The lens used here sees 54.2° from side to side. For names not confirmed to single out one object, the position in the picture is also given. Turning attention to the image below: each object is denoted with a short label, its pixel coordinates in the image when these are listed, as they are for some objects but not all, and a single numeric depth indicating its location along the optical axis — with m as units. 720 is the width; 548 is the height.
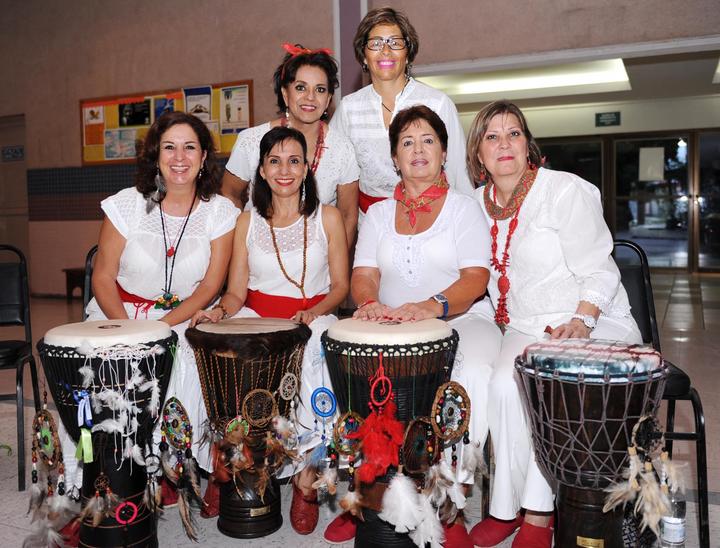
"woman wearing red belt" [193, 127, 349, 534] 2.92
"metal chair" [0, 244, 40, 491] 3.28
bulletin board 8.13
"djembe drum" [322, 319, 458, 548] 2.17
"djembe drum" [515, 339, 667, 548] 1.90
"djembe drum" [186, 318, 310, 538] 2.34
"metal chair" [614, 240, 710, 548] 2.19
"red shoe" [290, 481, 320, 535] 2.53
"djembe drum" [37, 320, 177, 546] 2.17
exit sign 12.27
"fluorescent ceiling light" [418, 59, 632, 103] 10.26
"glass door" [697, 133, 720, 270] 12.15
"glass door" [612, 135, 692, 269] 12.43
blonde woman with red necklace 2.29
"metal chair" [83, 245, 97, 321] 3.07
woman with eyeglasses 3.19
